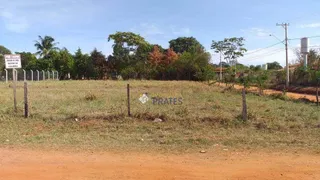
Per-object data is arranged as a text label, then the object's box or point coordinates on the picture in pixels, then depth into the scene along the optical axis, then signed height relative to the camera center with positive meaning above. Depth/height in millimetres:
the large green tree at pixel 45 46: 43969 +6861
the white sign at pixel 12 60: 8332 +808
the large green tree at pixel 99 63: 41298 +3455
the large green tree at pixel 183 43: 59552 +9699
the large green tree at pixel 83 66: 41428 +2936
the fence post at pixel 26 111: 7894 -890
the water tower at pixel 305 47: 27193 +3852
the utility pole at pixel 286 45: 26357 +3422
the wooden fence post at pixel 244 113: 7256 -927
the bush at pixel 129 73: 38936 +1602
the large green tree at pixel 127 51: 41209 +5570
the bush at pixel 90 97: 11698 -701
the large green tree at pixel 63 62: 41276 +3657
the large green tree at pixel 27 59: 42490 +4612
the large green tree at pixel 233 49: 38230 +5320
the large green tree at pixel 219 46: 39201 +5913
